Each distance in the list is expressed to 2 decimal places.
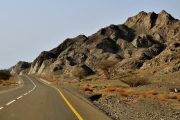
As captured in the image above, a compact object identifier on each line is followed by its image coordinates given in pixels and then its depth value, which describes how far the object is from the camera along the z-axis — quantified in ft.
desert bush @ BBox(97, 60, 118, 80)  408.05
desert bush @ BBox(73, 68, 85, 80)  433.89
